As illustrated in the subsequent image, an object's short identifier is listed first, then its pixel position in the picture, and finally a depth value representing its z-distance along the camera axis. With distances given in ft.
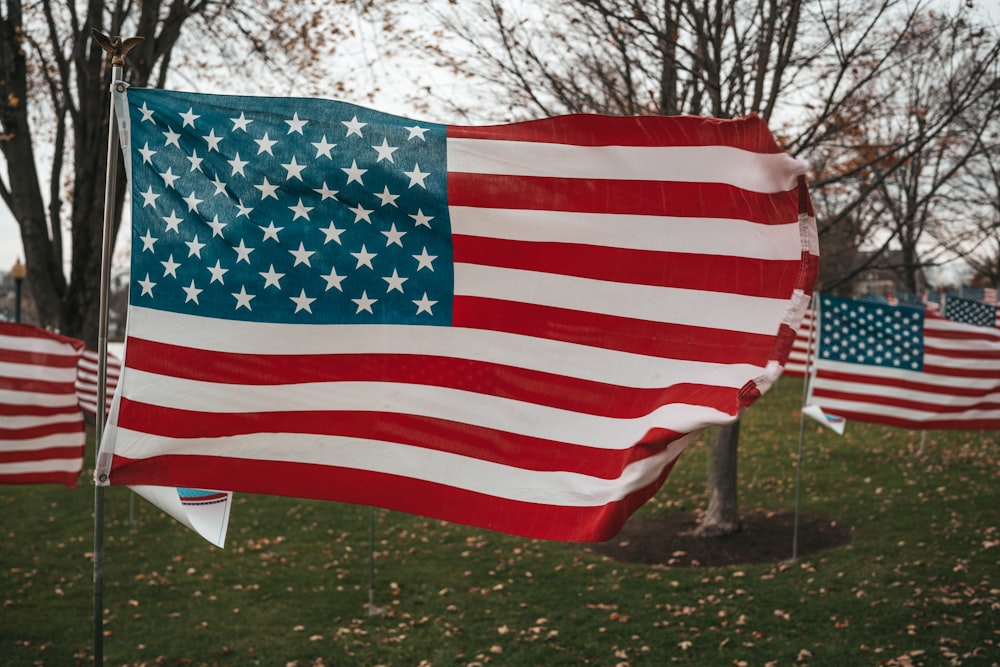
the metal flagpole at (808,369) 30.89
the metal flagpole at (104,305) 11.47
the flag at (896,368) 28.86
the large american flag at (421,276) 12.14
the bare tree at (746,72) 29.25
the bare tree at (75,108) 49.32
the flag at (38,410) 26.48
